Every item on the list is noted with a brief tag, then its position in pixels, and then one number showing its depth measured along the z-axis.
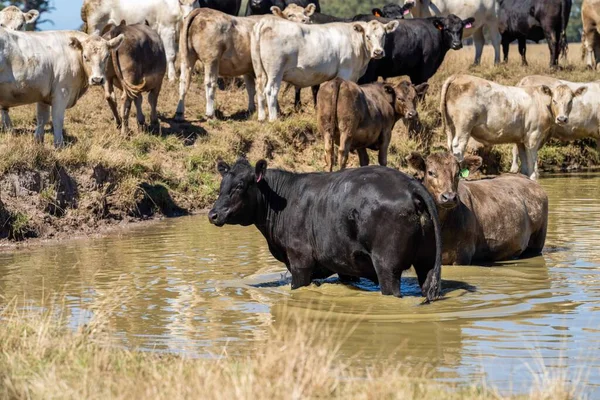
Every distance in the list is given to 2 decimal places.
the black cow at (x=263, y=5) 26.08
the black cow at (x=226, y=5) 25.25
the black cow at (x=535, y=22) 27.59
